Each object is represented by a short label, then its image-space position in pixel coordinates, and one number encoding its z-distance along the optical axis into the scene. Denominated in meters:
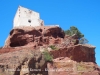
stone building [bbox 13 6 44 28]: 47.27
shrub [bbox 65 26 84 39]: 44.97
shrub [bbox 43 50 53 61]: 26.43
